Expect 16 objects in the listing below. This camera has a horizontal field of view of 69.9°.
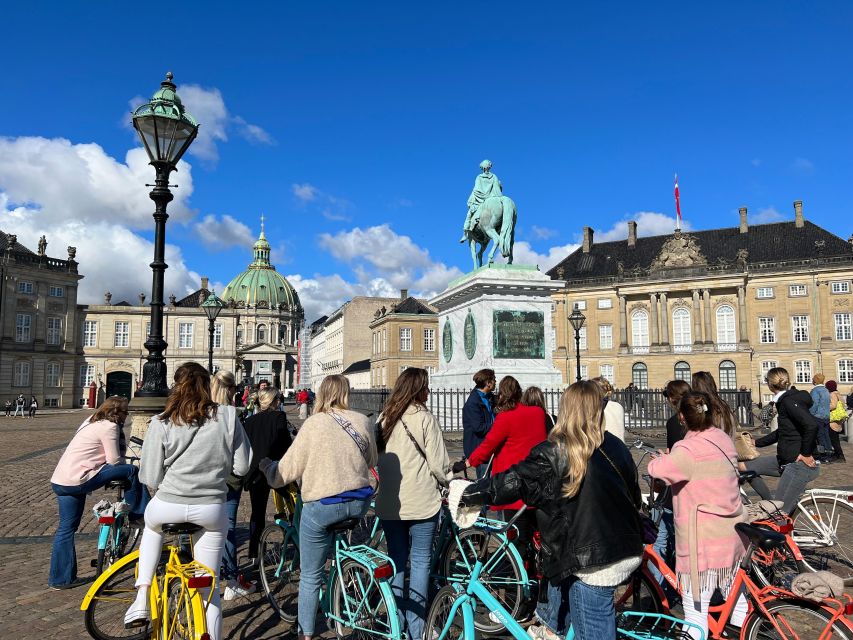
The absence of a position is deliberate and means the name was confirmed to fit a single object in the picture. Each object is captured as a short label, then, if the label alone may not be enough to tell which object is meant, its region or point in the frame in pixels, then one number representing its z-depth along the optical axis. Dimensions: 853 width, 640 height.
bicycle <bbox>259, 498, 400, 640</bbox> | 3.89
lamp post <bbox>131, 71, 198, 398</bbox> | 8.12
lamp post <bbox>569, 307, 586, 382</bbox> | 22.34
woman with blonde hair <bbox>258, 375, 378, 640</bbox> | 4.20
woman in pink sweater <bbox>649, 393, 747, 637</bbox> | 3.93
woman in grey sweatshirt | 4.02
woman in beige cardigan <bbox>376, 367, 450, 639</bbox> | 4.48
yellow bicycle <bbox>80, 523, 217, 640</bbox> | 3.81
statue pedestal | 14.76
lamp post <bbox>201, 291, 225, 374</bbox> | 19.12
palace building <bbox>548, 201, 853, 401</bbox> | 55.12
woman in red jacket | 5.47
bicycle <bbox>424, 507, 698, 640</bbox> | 3.33
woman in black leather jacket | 3.10
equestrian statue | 15.77
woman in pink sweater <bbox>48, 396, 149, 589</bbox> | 5.74
